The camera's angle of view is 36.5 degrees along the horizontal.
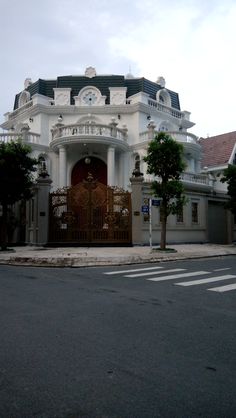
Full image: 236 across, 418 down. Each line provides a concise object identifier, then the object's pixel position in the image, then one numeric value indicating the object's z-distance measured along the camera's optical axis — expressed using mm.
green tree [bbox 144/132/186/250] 15989
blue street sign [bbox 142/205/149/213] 16172
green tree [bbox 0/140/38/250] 15961
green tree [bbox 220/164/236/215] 22000
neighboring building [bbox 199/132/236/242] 25531
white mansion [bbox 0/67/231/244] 23047
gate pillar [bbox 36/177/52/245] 18062
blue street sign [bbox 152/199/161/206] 16206
